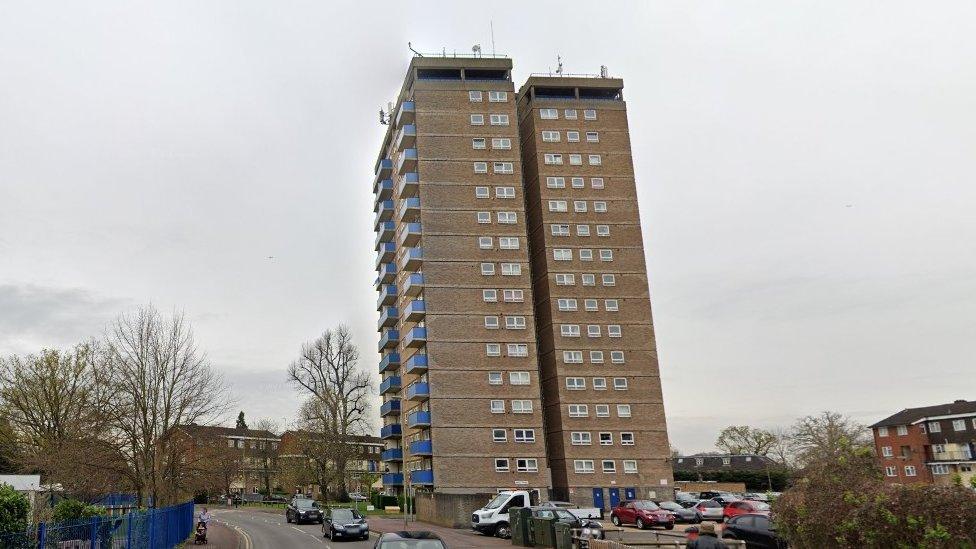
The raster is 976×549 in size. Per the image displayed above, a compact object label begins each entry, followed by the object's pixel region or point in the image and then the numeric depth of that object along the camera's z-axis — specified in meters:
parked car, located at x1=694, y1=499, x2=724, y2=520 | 43.84
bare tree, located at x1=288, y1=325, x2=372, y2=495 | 71.31
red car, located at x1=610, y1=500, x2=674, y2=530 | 39.31
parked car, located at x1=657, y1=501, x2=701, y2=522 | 42.75
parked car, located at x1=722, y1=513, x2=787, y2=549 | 24.83
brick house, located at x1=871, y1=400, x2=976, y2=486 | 81.56
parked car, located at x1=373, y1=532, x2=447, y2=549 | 16.78
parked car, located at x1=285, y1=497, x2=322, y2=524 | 49.41
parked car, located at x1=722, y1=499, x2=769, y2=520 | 34.73
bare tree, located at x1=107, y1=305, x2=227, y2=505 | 29.77
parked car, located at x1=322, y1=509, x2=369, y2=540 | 33.59
